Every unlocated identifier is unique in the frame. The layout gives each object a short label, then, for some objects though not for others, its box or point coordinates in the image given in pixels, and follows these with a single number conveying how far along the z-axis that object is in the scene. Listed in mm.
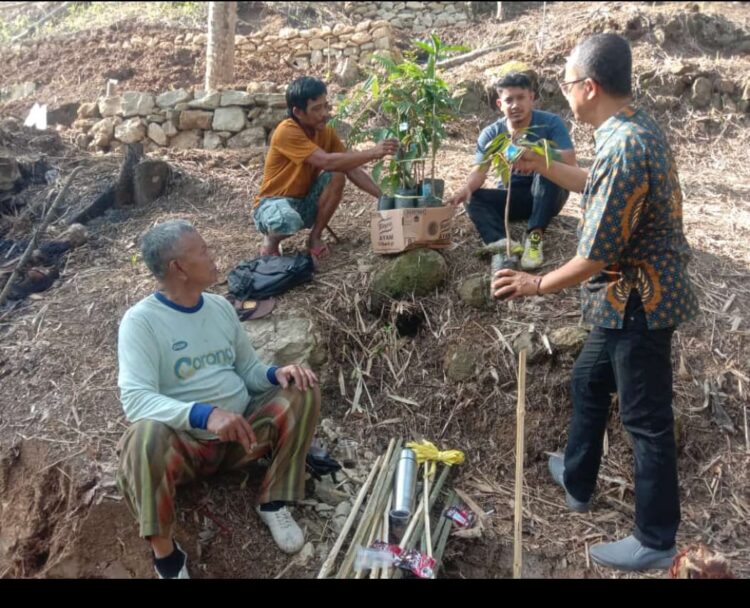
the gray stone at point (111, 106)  8062
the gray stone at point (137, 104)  7918
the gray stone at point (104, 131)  7879
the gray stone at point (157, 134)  7891
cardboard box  4340
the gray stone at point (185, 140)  7816
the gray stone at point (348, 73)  9148
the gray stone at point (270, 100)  7684
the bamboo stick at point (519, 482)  2777
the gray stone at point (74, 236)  5699
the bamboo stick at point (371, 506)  2872
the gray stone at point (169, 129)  7895
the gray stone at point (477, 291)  4281
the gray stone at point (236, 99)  7719
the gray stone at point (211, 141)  7746
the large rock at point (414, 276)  4406
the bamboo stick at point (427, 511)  2980
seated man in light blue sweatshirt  2678
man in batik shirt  2469
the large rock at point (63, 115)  8750
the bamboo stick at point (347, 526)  2906
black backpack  4473
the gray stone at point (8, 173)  6484
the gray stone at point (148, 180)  6441
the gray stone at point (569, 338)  3906
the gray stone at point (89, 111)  8273
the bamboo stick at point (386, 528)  2775
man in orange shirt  4621
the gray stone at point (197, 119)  7789
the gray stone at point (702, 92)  7090
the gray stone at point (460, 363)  4027
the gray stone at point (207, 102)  7801
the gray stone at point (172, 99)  7887
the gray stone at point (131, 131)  7809
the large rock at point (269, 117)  7703
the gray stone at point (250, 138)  7641
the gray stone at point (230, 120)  7707
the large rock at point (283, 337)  4141
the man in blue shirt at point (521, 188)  4285
